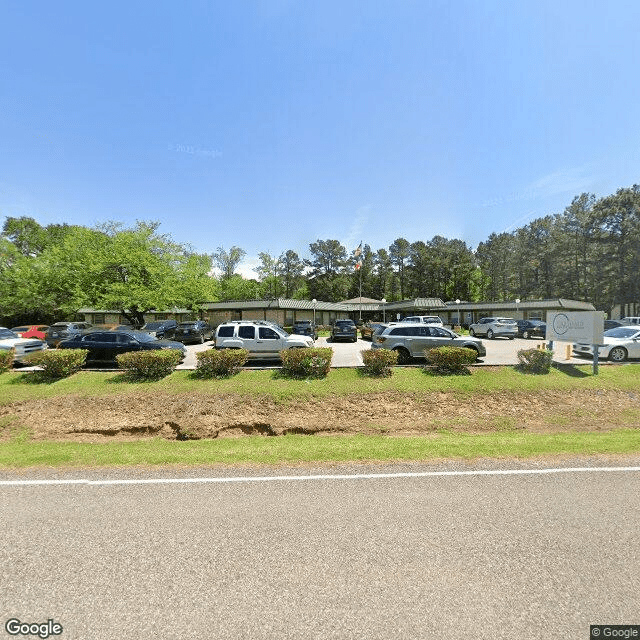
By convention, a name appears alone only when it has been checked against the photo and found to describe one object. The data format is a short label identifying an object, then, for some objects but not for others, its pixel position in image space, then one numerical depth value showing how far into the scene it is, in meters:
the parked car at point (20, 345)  14.63
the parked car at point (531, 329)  28.42
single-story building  41.53
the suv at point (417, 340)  14.27
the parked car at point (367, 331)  28.41
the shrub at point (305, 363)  11.84
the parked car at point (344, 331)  26.45
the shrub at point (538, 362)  12.27
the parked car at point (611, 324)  27.30
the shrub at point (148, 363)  11.76
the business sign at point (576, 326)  12.41
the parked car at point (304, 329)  27.17
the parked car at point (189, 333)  24.34
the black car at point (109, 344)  13.77
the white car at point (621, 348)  14.75
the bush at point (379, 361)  11.92
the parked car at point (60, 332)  22.38
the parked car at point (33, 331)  25.83
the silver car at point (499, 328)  28.19
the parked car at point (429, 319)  30.03
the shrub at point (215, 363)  11.90
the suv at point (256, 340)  14.48
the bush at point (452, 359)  11.98
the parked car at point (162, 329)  25.38
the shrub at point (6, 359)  12.76
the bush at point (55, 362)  11.78
